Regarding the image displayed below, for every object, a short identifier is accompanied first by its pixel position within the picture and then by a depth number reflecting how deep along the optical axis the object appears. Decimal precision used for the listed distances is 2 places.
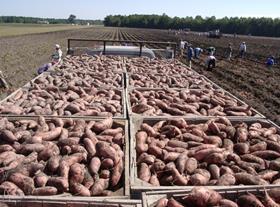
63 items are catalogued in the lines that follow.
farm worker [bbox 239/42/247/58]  18.35
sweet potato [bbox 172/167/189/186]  2.81
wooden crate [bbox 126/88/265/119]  4.15
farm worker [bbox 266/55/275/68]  15.04
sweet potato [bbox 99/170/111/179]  2.87
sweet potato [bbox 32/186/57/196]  2.54
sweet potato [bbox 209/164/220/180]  2.92
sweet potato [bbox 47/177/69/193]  2.64
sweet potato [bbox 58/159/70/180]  2.76
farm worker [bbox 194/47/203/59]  17.37
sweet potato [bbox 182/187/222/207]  2.41
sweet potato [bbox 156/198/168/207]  2.38
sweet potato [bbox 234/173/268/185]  2.77
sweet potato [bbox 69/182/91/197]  2.62
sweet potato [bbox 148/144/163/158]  3.30
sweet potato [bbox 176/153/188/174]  2.99
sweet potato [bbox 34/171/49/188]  2.65
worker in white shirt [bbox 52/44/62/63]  9.40
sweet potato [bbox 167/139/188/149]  3.45
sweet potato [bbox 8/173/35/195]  2.58
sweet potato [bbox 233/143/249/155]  3.41
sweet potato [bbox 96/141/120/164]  3.02
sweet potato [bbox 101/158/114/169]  2.95
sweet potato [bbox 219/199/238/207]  2.39
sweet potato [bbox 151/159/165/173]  3.02
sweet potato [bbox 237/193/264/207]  2.40
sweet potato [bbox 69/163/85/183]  2.75
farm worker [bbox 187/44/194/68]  14.31
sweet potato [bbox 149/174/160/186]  2.81
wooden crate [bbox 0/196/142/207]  2.29
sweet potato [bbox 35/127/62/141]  3.38
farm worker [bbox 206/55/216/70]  13.72
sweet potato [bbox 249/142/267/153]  3.45
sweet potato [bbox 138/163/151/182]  2.86
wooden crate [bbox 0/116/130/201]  2.36
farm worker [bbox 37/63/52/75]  8.12
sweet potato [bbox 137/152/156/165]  3.11
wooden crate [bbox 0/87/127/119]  3.99
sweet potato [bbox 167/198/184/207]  2.37
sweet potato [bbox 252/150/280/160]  3.33
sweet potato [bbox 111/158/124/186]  2.81
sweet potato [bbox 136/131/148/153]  3.32
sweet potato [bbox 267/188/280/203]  2.50
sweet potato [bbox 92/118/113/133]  3.63
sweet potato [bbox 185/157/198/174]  3.00
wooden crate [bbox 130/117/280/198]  2.56
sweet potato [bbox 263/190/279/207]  2.42
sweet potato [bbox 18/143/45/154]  3.13
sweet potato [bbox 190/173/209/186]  2.78
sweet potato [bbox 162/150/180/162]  3.18
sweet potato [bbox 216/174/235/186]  2.74
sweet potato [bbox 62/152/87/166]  2.92
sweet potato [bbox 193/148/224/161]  3.21
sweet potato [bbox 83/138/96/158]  3.12
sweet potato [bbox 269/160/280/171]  3.10
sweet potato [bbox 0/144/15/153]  3.15
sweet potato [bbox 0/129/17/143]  3.34
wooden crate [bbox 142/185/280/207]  2.42
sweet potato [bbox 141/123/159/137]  3.67
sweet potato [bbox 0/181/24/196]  2.51
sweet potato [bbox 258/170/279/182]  2.92
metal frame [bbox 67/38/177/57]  10.04
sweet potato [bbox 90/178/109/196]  2.68
